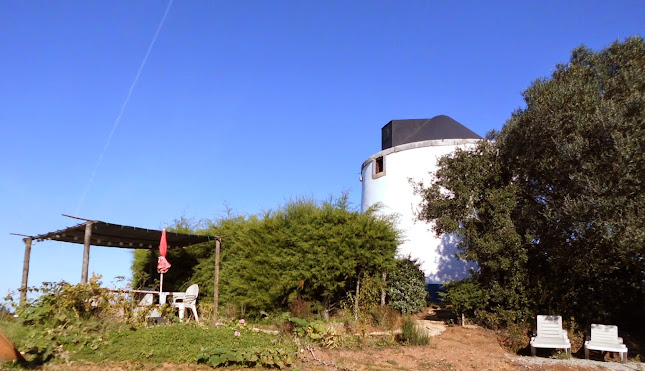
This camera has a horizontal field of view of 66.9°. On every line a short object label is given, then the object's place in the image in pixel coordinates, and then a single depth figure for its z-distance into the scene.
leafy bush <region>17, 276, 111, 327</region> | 8.36
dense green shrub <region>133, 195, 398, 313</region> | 11.79
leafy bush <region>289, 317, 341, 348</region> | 8.47
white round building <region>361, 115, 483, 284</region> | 17.91
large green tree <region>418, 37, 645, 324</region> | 8.66
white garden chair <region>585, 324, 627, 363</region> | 8.65
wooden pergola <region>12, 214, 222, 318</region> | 10.68
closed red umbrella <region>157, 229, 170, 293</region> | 11.42
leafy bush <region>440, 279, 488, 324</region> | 11.09
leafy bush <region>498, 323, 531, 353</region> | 9.73
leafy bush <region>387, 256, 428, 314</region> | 12.27
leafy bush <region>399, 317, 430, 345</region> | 9.13
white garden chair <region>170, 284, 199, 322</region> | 11.72
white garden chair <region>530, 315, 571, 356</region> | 8.85
